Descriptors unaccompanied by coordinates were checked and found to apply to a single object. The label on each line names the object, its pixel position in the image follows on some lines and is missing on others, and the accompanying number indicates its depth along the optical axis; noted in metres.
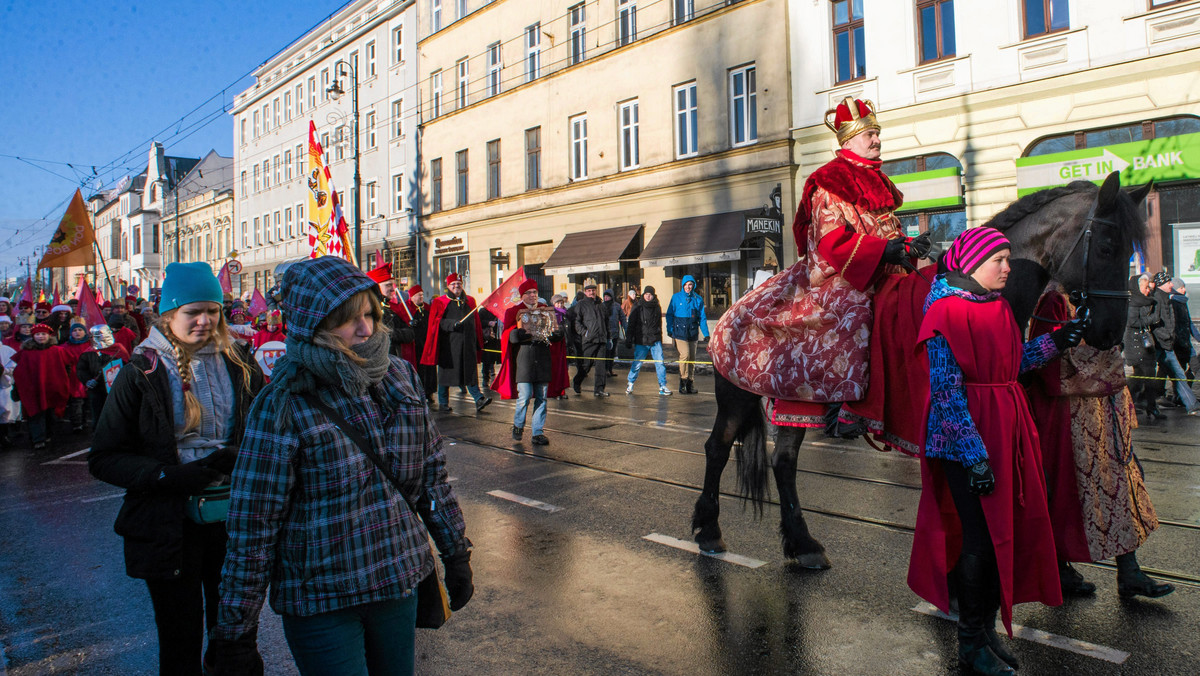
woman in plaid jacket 2.17
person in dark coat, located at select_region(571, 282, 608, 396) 14.79
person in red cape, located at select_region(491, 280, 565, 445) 9.23
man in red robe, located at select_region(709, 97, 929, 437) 4.29
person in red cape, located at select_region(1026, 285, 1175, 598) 3.89
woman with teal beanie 2.83
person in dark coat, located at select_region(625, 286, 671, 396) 14.73
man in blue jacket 14.14
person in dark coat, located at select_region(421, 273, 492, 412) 12.44
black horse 3.77
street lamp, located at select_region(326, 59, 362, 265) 26.95
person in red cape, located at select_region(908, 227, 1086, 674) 3.18
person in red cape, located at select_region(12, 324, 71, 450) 10.62
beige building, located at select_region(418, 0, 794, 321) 21.11
